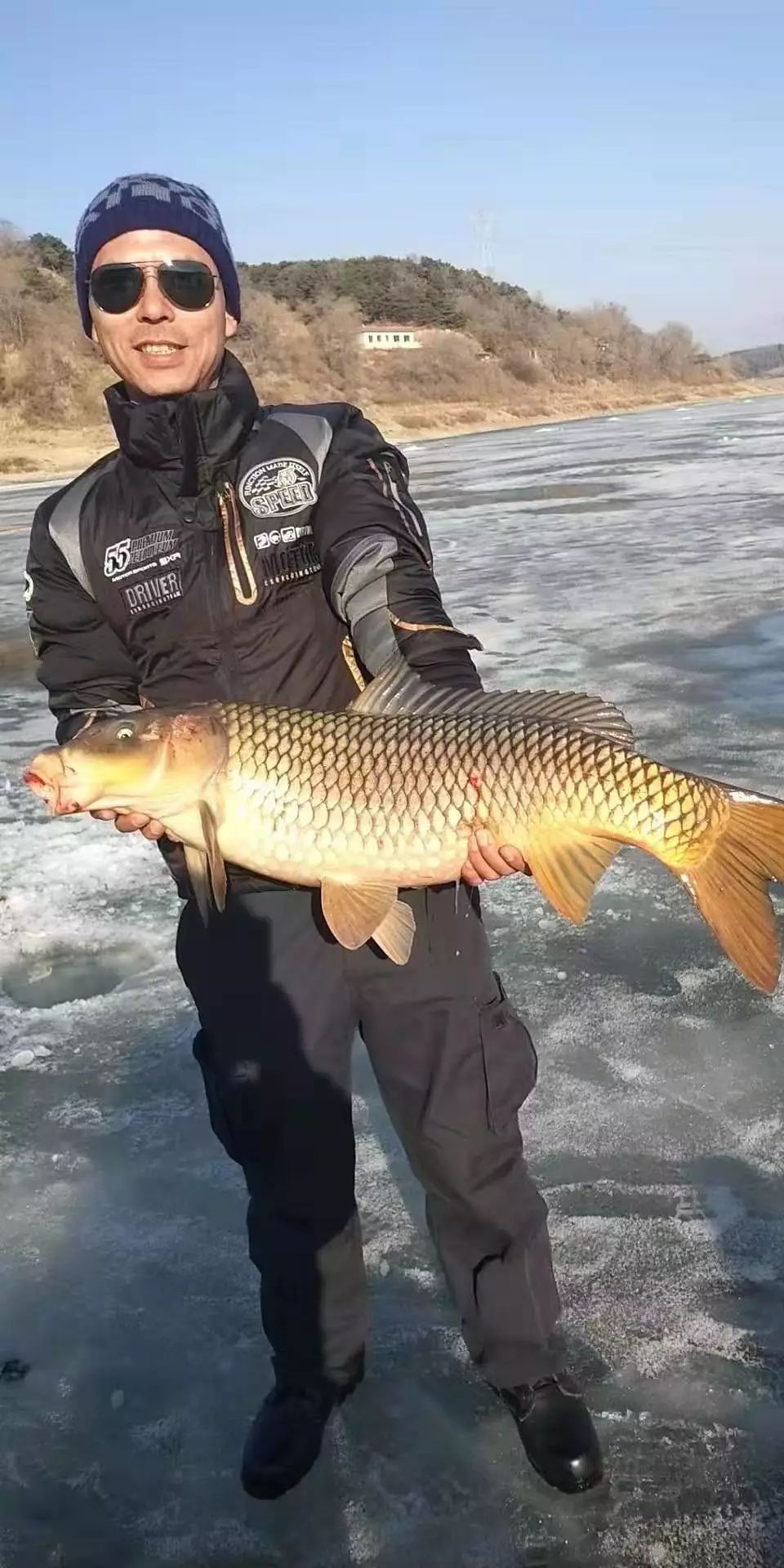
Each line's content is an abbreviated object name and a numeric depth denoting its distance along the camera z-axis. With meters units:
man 2.05
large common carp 2.00
